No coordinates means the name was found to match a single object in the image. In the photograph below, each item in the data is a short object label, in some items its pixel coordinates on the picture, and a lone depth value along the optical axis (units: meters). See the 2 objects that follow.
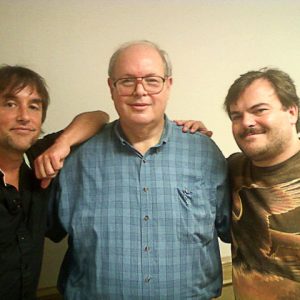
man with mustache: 1.01
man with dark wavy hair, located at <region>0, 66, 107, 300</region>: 0.96
